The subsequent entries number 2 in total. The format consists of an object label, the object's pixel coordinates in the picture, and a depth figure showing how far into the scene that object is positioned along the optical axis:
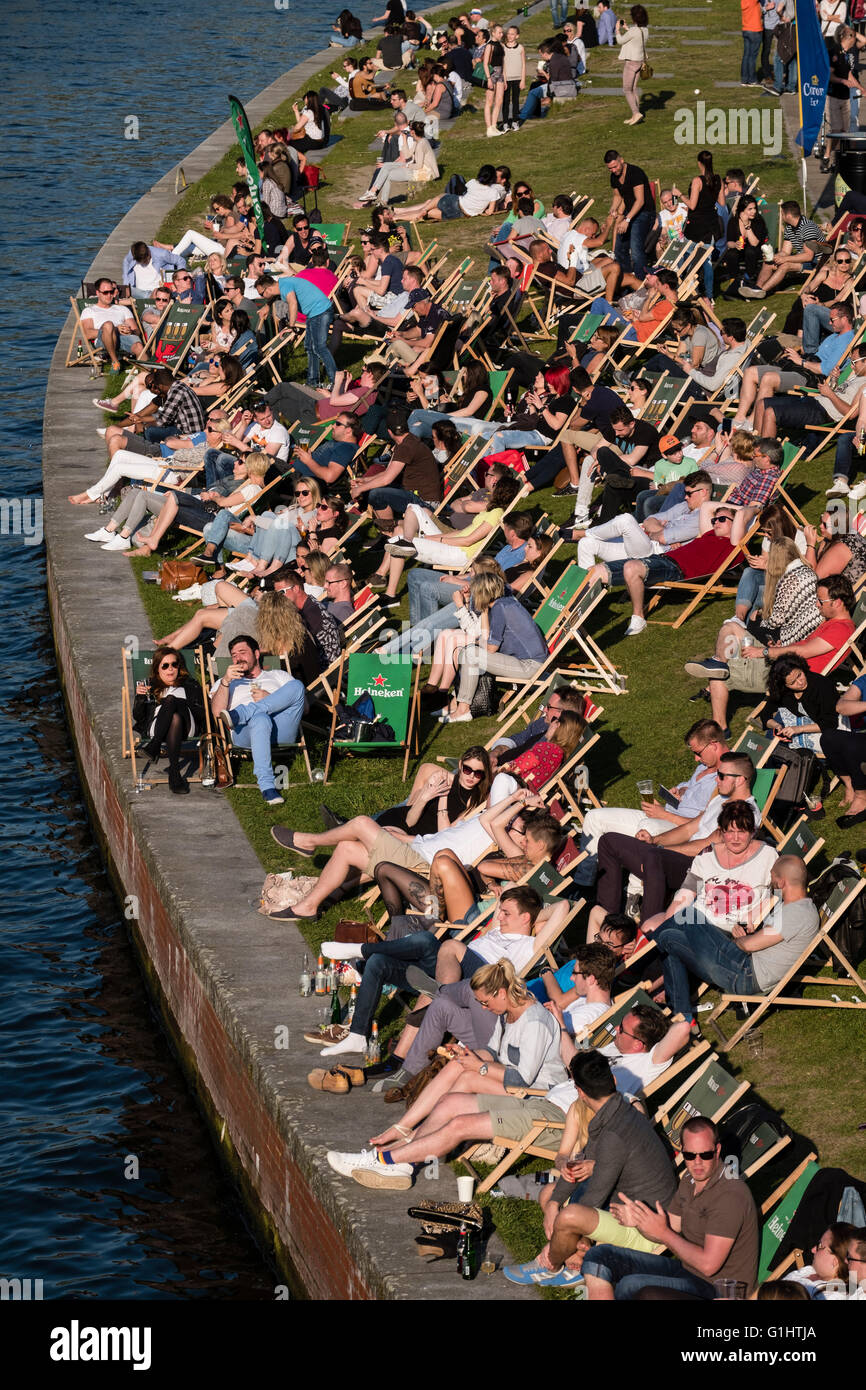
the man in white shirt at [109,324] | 22.98
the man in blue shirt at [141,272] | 24.31
